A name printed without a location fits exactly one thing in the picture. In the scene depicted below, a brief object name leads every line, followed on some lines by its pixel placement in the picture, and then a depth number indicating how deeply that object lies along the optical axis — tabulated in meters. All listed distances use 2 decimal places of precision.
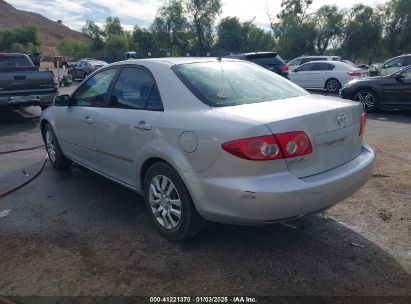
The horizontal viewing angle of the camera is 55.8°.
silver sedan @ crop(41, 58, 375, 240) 2.86
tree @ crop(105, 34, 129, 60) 71.22
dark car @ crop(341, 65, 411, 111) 10.05
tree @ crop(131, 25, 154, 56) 72.10
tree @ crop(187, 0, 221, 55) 63.91
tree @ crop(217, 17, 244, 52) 66.81
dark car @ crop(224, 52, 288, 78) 15.16
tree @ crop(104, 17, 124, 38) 86.25
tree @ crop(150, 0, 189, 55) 64.62
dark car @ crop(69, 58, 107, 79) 28.00
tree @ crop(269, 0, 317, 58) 58.19
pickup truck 9.85
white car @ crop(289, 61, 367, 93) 16.06
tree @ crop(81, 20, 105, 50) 83.25
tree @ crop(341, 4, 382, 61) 53.20
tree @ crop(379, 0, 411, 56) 50.22
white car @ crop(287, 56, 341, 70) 22.88
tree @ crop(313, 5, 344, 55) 57.09
